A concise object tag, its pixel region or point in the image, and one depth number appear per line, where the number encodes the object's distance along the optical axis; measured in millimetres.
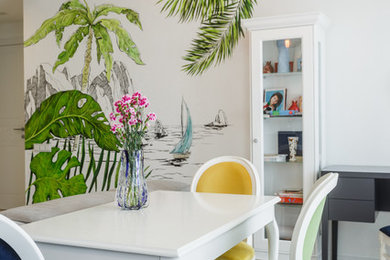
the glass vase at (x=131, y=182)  2100
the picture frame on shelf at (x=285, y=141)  3777
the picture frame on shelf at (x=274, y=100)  3846
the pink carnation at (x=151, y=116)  2115
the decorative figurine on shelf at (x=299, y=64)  3766
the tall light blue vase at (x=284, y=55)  3818
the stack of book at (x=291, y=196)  3811
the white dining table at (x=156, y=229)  1528
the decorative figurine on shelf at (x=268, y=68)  3887
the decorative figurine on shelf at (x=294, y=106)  3805
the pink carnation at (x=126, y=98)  2104
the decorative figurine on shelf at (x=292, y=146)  3801
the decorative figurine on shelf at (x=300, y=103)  3778
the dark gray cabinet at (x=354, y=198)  3441
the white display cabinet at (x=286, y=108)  3721
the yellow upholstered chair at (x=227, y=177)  2781
